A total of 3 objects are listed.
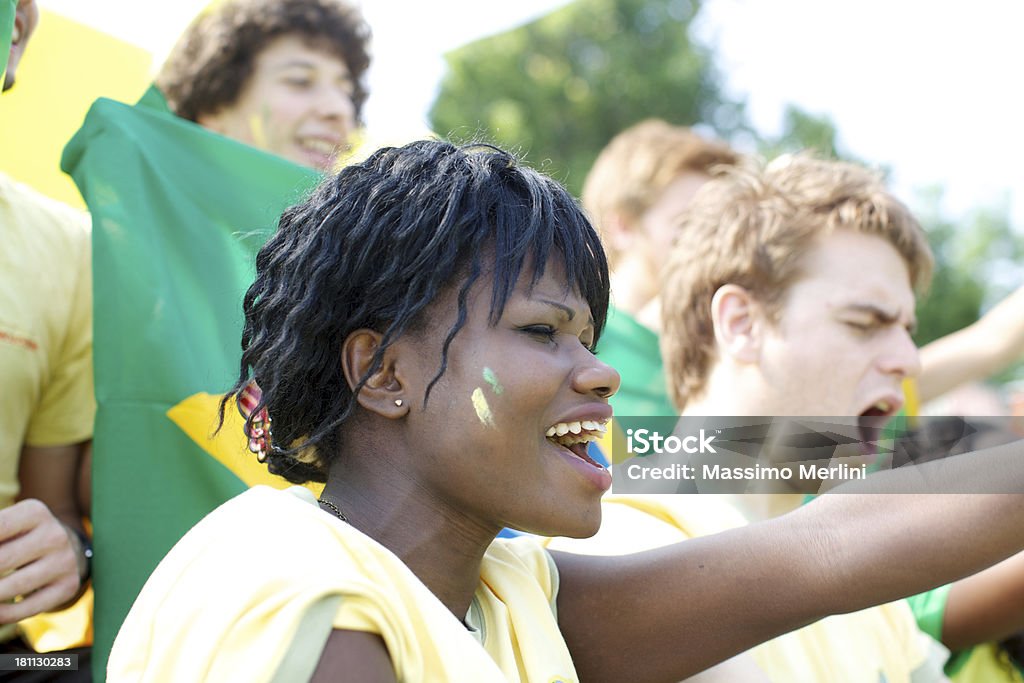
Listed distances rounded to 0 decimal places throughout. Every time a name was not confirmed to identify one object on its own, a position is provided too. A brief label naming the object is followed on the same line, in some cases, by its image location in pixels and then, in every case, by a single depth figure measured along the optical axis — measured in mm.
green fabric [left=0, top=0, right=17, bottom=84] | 2086
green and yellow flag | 2119
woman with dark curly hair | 1528
